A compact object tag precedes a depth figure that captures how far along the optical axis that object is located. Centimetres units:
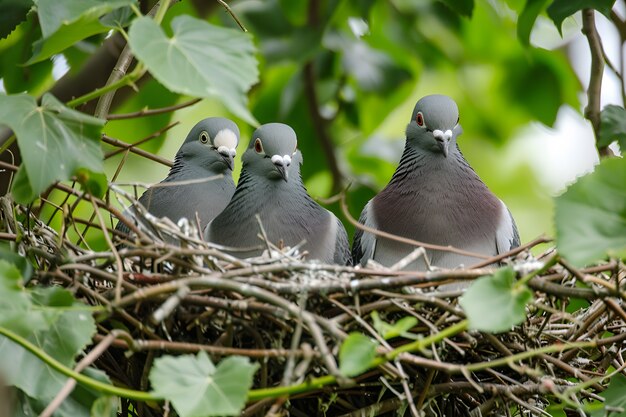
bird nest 576
